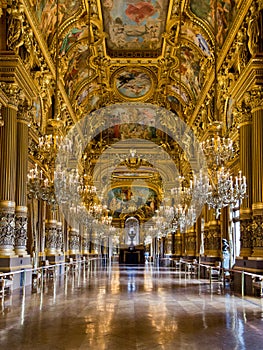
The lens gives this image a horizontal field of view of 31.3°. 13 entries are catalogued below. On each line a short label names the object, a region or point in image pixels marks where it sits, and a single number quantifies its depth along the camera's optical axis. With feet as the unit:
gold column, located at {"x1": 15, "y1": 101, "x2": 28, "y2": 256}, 50.72
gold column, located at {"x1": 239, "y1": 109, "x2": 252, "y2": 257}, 49.90
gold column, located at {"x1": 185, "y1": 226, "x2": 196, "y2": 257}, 103.50
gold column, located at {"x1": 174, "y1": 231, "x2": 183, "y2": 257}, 128.16
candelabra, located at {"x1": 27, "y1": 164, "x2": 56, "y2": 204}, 49.60
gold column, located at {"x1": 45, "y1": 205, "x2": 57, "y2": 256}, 77.87
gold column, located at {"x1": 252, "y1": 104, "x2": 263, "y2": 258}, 46.57
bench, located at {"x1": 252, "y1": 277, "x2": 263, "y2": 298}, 40.96
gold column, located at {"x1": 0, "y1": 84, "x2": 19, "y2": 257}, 46.78
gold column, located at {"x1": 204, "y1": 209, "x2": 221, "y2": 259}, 75.56
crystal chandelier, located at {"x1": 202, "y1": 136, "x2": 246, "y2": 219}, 43.71
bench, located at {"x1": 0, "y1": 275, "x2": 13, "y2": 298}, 38.31
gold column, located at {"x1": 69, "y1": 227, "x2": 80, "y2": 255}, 105.70
